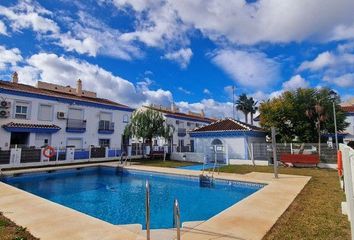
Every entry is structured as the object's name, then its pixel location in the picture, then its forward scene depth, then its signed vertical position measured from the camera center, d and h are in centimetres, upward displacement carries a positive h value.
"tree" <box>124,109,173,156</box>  2788 +240
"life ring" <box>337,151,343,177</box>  804 -58
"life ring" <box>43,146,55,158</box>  2242 -47
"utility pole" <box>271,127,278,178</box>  1395 -34
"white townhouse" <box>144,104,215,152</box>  3972 +319
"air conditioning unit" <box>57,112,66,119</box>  2685 +344
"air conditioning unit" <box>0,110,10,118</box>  2252 +300
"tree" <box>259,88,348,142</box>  2589 +368
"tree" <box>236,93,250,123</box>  5491 +978
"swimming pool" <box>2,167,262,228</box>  975 -254
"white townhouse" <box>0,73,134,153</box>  2333 +317
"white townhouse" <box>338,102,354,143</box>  3642 +301
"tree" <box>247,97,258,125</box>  5469 +945
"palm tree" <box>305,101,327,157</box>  2423 +365
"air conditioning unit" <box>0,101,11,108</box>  2261 +388
